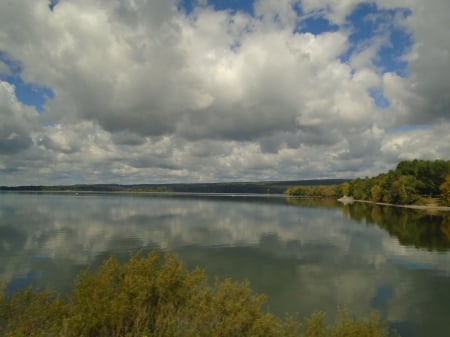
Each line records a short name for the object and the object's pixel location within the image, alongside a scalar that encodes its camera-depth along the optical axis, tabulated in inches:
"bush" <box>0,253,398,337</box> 512.7
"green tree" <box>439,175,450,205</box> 4830.2
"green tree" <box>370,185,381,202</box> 6133.4
